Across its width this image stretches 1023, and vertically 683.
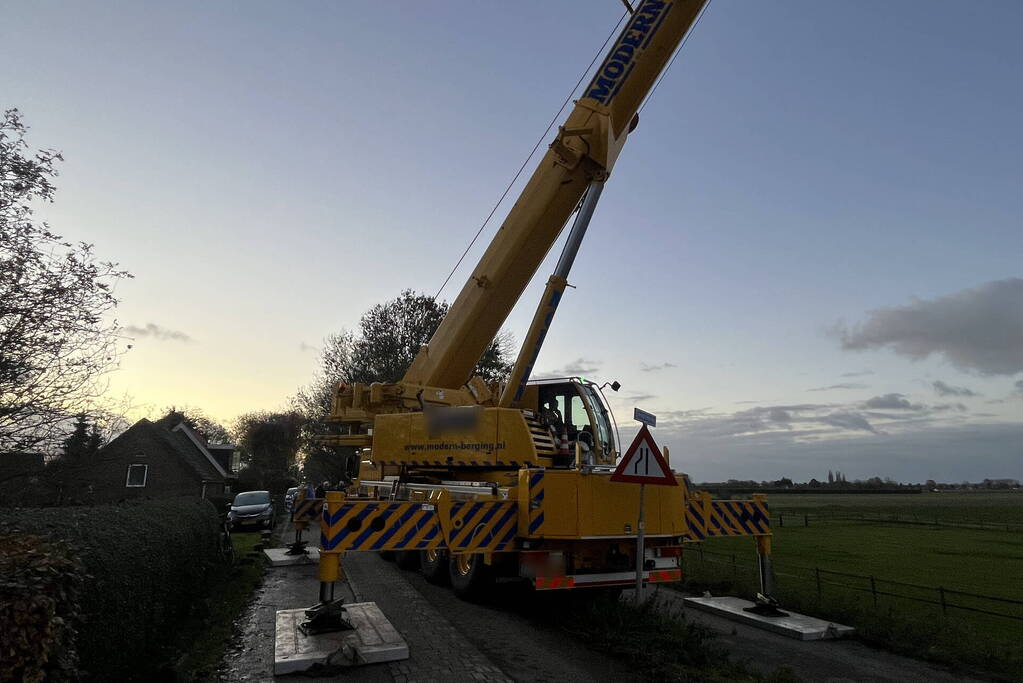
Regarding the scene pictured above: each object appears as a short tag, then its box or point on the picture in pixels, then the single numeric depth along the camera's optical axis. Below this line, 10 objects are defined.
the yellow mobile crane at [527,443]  7.54
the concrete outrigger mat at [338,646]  6.23
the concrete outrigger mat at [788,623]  7.79
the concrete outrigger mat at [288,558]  14.36
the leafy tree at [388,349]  34.34
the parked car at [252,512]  25.91
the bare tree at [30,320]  6.79
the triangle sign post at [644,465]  6.92
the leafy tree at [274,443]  63.22
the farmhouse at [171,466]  35.56
